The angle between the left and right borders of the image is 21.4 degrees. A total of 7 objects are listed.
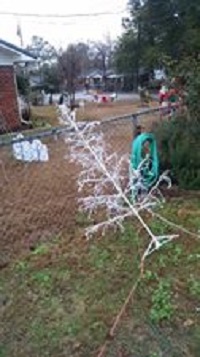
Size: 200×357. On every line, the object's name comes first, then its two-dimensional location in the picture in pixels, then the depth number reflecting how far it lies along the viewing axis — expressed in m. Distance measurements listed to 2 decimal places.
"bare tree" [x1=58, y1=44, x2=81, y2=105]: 26.07
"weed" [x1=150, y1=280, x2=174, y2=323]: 3.24
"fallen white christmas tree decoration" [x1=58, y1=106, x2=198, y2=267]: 4.35
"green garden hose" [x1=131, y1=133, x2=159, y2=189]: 5.62
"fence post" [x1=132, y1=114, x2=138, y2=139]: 6.06
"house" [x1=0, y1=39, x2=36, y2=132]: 14.18
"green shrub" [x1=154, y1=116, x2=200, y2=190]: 5.98
